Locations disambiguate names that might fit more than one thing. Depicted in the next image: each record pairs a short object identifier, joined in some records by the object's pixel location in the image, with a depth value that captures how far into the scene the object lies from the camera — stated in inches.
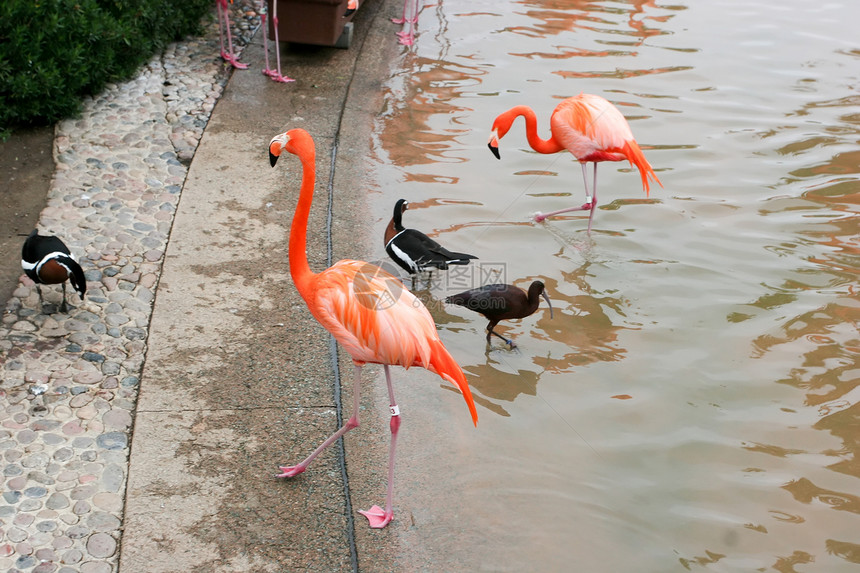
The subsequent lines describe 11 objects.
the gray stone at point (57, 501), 146.5
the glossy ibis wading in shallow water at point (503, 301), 199.5
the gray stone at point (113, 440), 160.7
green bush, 251.6
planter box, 324.5
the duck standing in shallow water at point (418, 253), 214.2
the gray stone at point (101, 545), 138.8
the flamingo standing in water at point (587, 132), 250.8
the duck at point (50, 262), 184.5
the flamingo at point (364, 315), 150.0
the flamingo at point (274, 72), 317.1
